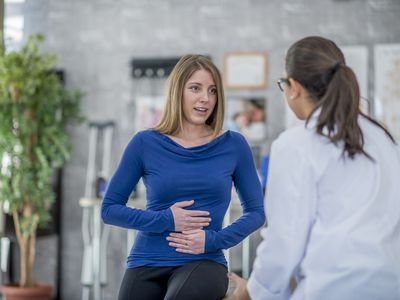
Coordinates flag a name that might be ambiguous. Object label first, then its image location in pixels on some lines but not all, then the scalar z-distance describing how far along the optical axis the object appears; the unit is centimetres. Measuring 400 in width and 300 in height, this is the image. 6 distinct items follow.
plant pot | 482
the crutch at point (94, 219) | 516
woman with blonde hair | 200
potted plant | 475
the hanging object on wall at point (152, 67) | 547
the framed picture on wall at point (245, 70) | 533
